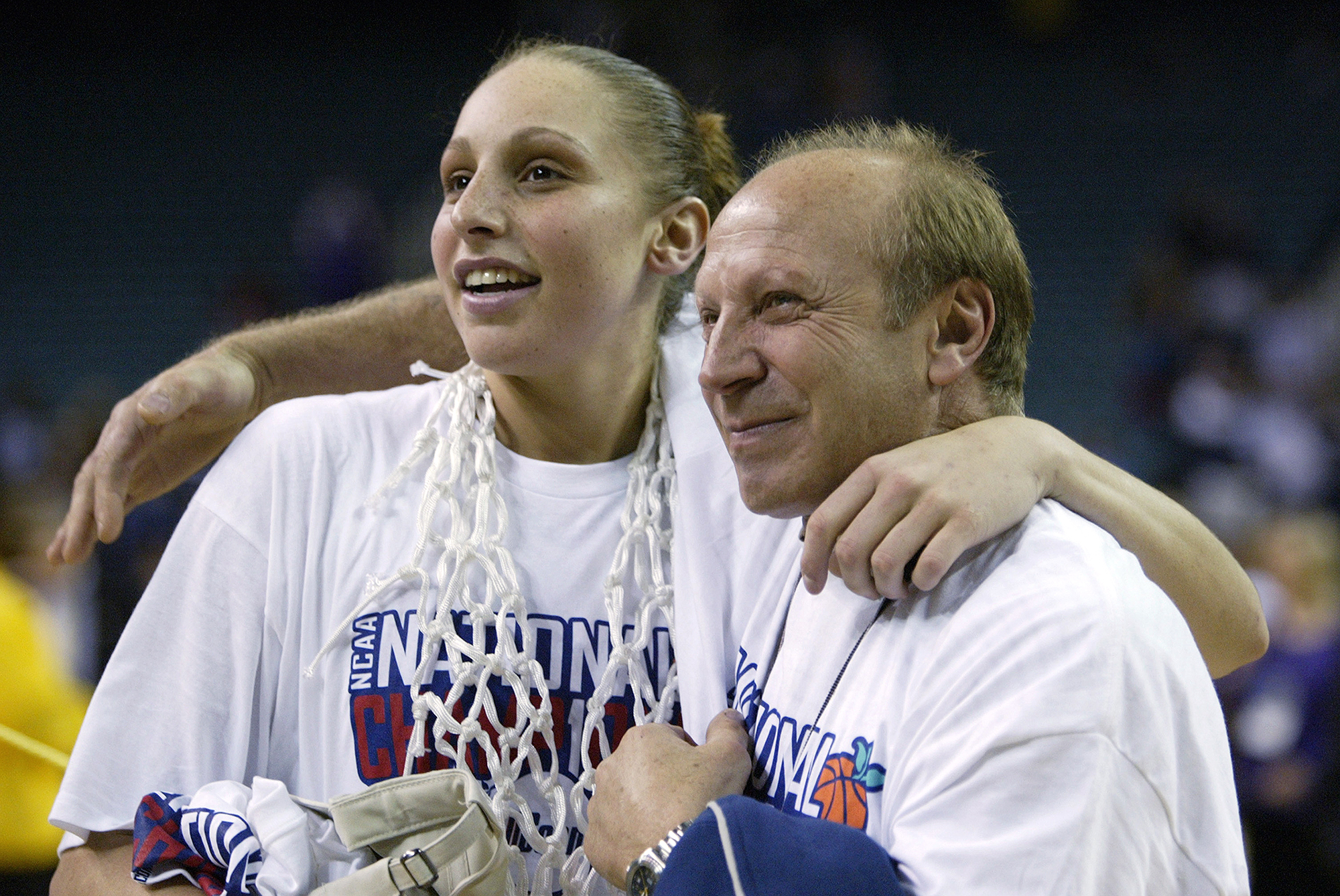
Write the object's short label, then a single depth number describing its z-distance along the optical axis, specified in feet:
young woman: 12.62
